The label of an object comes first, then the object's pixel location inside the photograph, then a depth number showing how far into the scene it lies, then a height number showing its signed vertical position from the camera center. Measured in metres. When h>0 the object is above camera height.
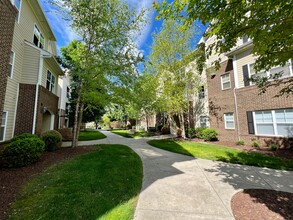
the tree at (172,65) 13.47 +5.69
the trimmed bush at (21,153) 5.35 -0.99
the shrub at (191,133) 15.31 -0.77
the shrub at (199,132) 14.29 -0.66
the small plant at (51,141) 8.37 -0.82
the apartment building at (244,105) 9.31 +1.47
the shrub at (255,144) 10.29 -1.32
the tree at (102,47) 8.38 +4.85
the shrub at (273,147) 9.05 -1.35
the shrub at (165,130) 21.48 -0.61
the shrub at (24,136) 6.60 -0.44
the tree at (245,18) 2.89 +2.21
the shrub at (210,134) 13.06 -0.77
